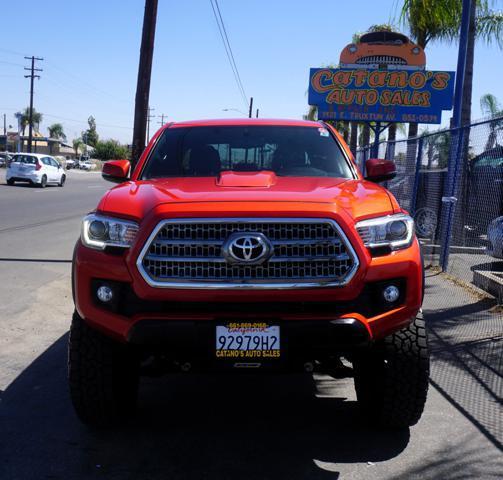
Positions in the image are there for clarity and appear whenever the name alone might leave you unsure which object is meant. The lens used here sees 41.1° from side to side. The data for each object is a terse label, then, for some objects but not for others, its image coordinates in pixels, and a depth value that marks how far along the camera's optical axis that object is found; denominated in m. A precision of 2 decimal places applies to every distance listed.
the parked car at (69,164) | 96.39
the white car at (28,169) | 31.61
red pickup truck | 3.40
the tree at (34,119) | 129.02
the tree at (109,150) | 128.15
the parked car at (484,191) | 9.89
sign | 17.53
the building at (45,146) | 115.94
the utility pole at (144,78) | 13.03
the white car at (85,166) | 95.06
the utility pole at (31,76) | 71.06
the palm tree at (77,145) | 146.26
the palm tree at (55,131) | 163.12
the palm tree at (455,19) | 15.96
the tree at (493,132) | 8.62
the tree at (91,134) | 157.16
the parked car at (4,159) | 59.34
